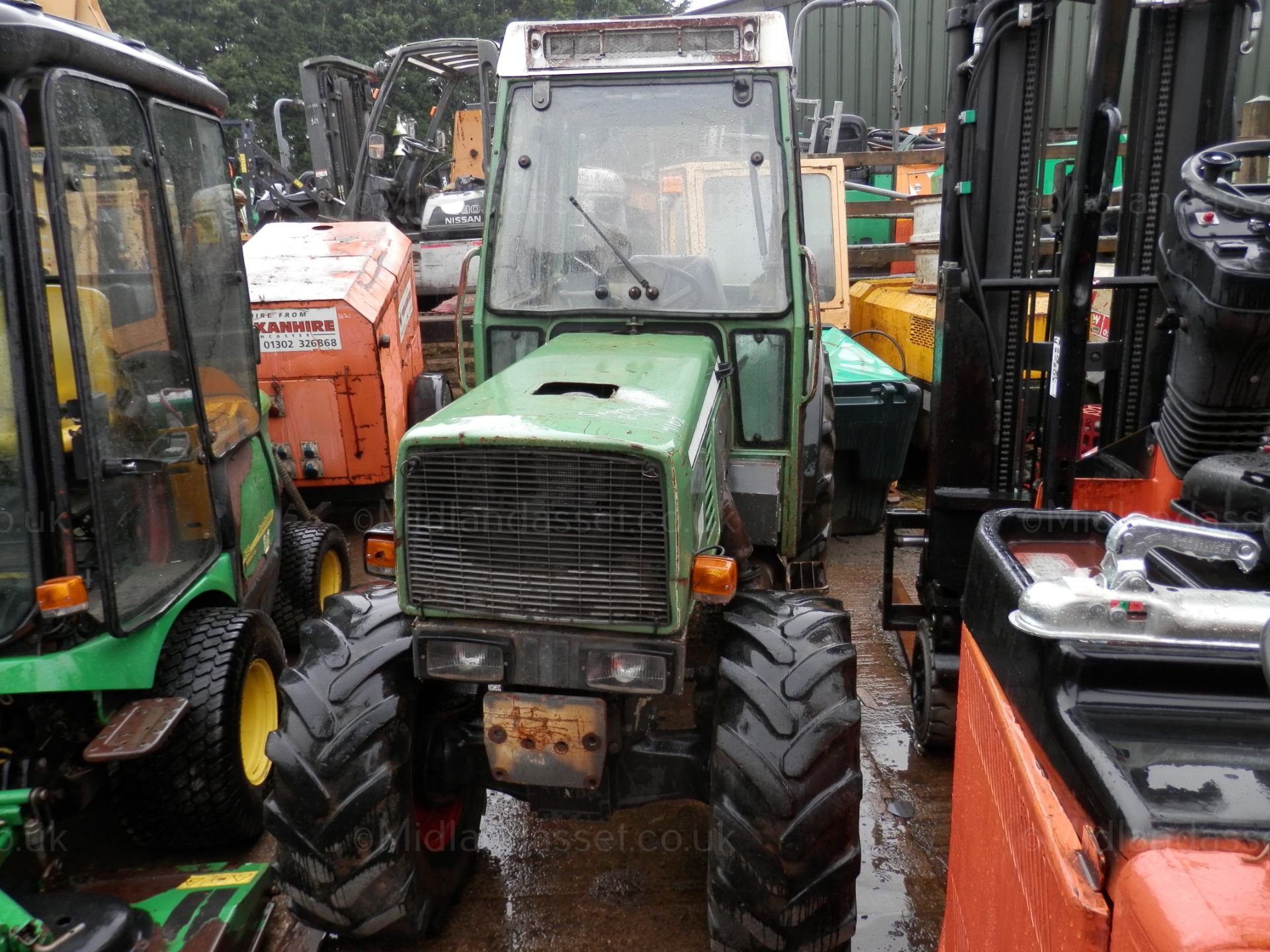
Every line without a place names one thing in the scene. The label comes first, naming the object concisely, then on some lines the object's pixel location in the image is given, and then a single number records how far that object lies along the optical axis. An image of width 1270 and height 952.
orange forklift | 1.13
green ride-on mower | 2.50
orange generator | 5.22
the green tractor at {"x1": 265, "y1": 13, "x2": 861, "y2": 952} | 2.31
